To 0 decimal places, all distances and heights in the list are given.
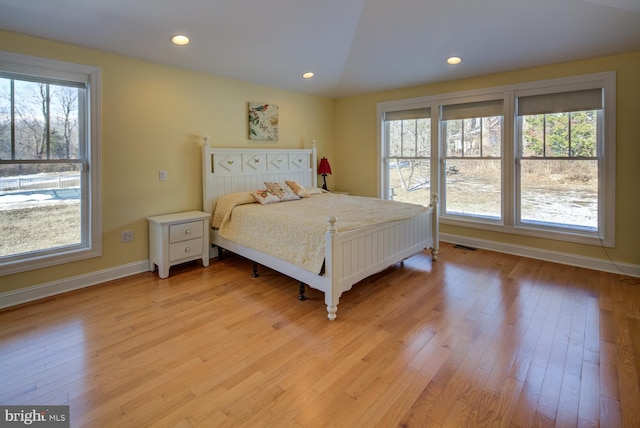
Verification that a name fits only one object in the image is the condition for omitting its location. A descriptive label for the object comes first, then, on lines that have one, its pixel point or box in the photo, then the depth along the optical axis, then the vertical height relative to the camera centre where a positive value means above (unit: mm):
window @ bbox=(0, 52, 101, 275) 2924 +434
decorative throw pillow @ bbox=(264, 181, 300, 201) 4336 +229
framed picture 4703 +1251
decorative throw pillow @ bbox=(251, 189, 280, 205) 4090 +139
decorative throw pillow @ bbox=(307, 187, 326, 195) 4954 +255
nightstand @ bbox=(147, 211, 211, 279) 3549 -340
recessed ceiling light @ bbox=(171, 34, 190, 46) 3252 +1673
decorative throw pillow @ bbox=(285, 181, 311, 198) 4605 +262
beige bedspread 2871 -120
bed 2719 -229
